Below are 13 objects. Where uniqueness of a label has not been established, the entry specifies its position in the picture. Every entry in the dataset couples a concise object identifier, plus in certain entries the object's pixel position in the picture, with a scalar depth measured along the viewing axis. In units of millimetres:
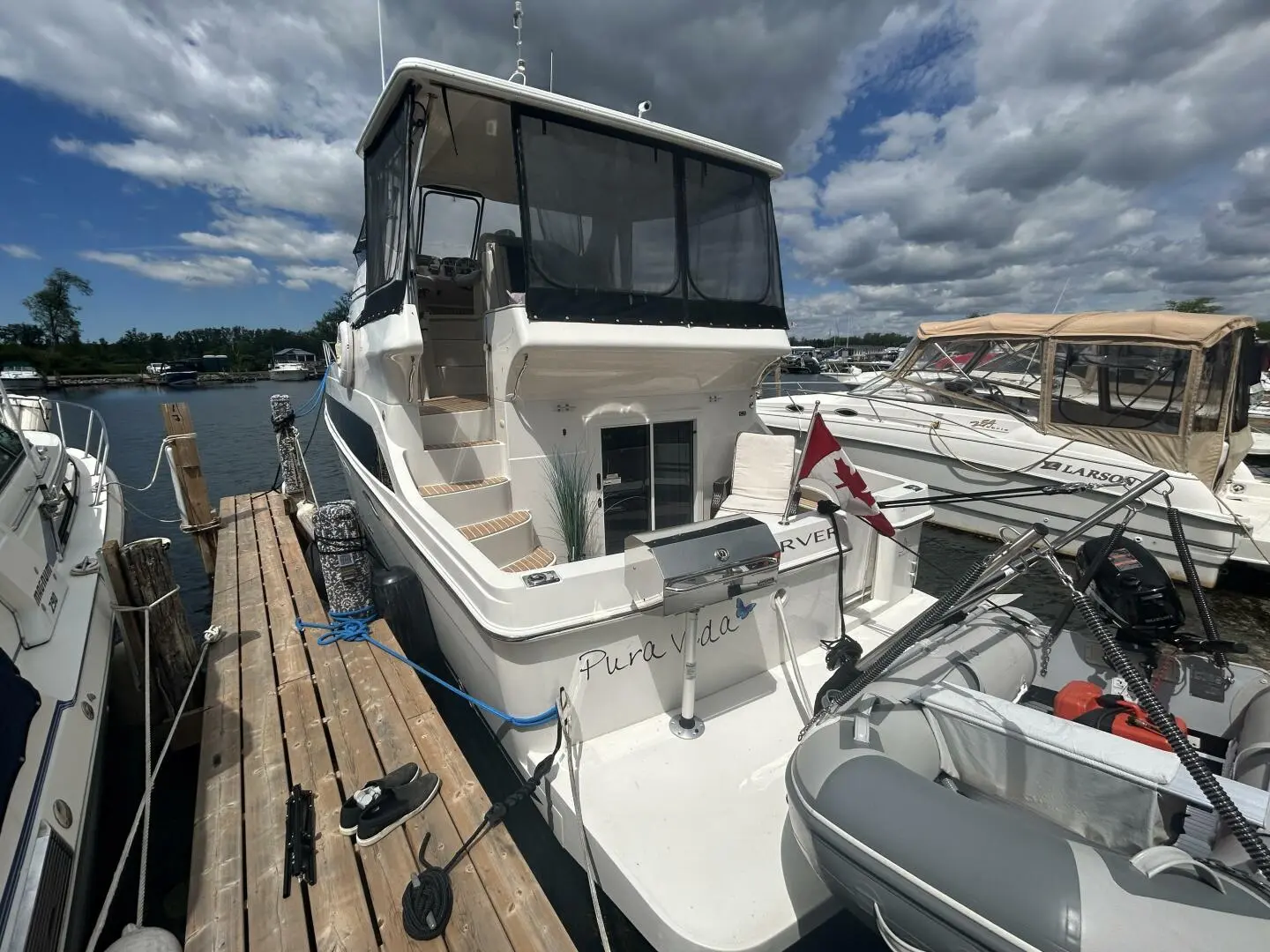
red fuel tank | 2148
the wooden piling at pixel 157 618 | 3312
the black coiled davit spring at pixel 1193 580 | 2721
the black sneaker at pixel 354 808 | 2221
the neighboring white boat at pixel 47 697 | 1717
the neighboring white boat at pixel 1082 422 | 6262
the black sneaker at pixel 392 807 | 2188
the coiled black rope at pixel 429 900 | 1854
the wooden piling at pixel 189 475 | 5719
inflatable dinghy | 1271
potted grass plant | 3861
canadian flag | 2682
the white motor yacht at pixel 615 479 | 2229
